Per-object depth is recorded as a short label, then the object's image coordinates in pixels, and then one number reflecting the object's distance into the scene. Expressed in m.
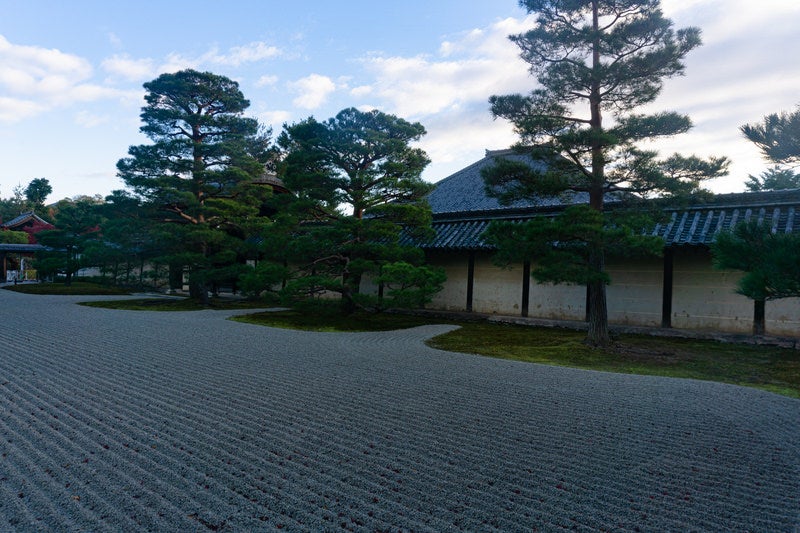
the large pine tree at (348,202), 10.58
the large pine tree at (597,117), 7.79
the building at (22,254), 27.58
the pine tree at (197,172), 13.77
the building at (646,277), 9.71
